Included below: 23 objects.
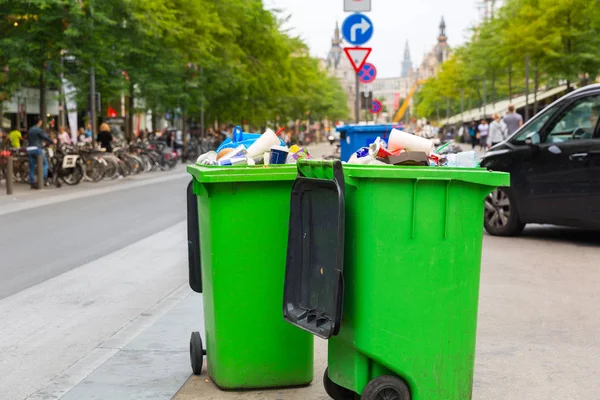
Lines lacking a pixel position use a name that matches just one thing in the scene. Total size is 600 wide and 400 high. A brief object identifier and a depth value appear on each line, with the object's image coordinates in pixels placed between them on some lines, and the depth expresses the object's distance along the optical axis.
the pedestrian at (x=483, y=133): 49.50
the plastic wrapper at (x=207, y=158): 5.25
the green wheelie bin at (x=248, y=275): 4.82
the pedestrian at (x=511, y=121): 27.56
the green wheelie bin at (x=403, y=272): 4.21
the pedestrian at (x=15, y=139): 28.95
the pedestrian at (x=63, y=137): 32.64
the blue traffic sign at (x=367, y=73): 24.00
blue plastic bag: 5.44
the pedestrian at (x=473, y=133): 61.68
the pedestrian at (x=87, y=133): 39.96
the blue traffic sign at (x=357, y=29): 19.05
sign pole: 22.46
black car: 11.29
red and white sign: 19.88
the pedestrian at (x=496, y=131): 29.59
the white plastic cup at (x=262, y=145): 5.17
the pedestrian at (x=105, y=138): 29.69
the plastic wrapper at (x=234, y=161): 5.03
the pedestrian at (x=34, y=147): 23.20
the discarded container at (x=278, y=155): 5.06
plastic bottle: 4.51
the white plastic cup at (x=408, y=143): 4.64
